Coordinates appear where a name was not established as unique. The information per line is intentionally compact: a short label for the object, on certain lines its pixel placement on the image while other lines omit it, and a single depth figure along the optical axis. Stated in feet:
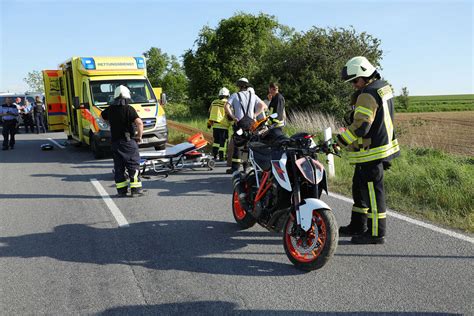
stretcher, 32.12
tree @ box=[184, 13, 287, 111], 110.42
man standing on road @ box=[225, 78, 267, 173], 28.32
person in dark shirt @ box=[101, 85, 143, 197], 25.36
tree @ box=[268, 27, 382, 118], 69.41
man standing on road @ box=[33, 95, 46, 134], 78.64
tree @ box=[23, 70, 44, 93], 248.93
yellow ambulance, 42.01
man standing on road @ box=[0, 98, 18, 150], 51.80
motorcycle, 13.70
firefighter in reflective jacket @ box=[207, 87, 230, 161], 35.04
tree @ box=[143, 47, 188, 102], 189.26
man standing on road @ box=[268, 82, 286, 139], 31.04
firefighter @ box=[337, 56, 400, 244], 15.42
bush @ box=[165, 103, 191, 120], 118.25
